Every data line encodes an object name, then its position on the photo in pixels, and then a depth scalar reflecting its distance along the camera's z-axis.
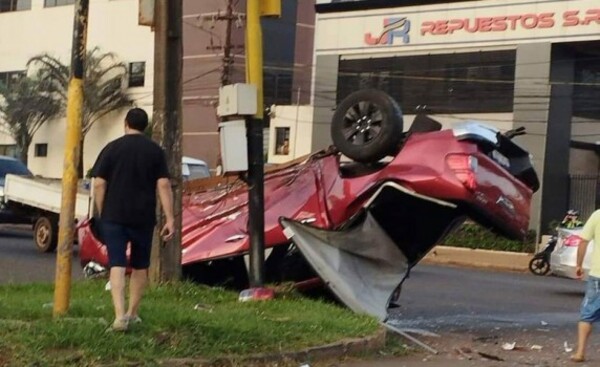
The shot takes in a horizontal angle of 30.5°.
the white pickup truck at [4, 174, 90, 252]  18.84
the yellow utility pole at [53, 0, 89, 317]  8.50
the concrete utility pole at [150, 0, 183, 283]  11.11
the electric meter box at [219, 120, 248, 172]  10.93
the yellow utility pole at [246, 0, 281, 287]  10.85
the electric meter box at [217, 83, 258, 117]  10.95
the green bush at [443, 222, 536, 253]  30.27
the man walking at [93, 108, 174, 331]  8.19
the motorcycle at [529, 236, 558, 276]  25.38
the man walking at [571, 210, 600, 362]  10.13
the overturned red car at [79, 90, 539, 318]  10.73
